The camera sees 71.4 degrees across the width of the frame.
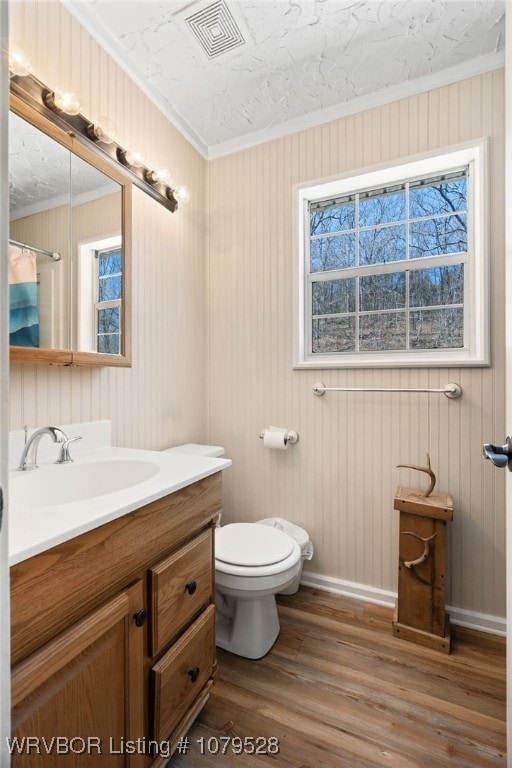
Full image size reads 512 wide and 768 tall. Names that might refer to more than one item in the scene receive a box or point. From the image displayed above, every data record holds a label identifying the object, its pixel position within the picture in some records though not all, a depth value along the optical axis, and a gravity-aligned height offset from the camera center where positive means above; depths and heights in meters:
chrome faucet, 1.12 -0.21
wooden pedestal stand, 1.54 -0.84
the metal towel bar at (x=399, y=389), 1.65 -0.04
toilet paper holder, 1.97 -0.31
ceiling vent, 1.40 +1.45
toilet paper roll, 1.94 -0.31
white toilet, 1.36 -0.77
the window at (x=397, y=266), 1.73 +0.61
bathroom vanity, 0.64 -0.58
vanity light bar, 1.13 +0.93
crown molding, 1.46 +1.41
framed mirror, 1.13 +0.49
